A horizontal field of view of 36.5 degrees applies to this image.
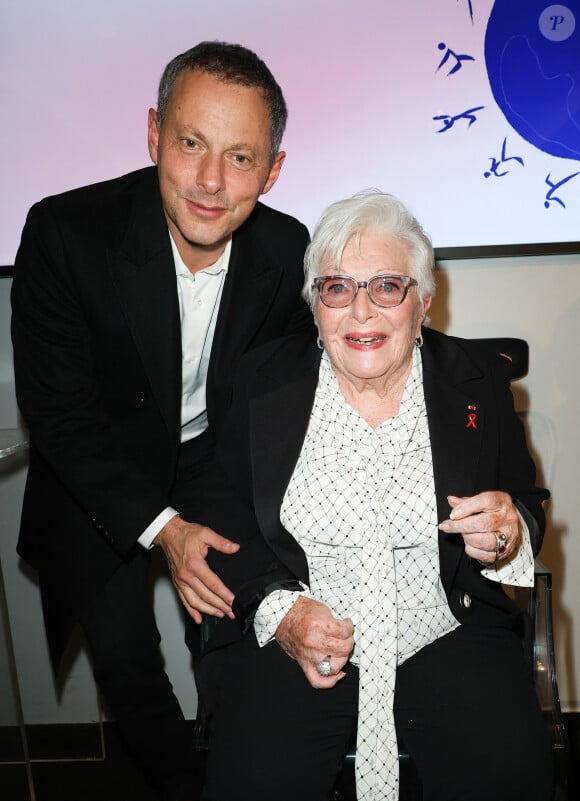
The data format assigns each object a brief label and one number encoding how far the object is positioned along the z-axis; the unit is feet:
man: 6.27
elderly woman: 5.41
